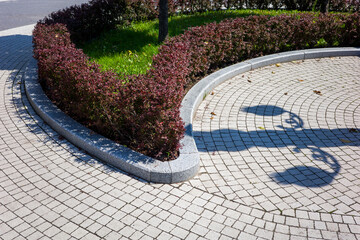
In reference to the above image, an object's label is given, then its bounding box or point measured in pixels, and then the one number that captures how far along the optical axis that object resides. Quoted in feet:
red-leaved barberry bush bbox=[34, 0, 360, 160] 15.44
